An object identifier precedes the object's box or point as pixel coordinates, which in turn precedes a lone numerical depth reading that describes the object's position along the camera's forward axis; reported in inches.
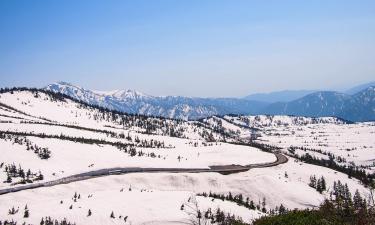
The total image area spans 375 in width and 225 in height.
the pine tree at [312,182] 5297.2
